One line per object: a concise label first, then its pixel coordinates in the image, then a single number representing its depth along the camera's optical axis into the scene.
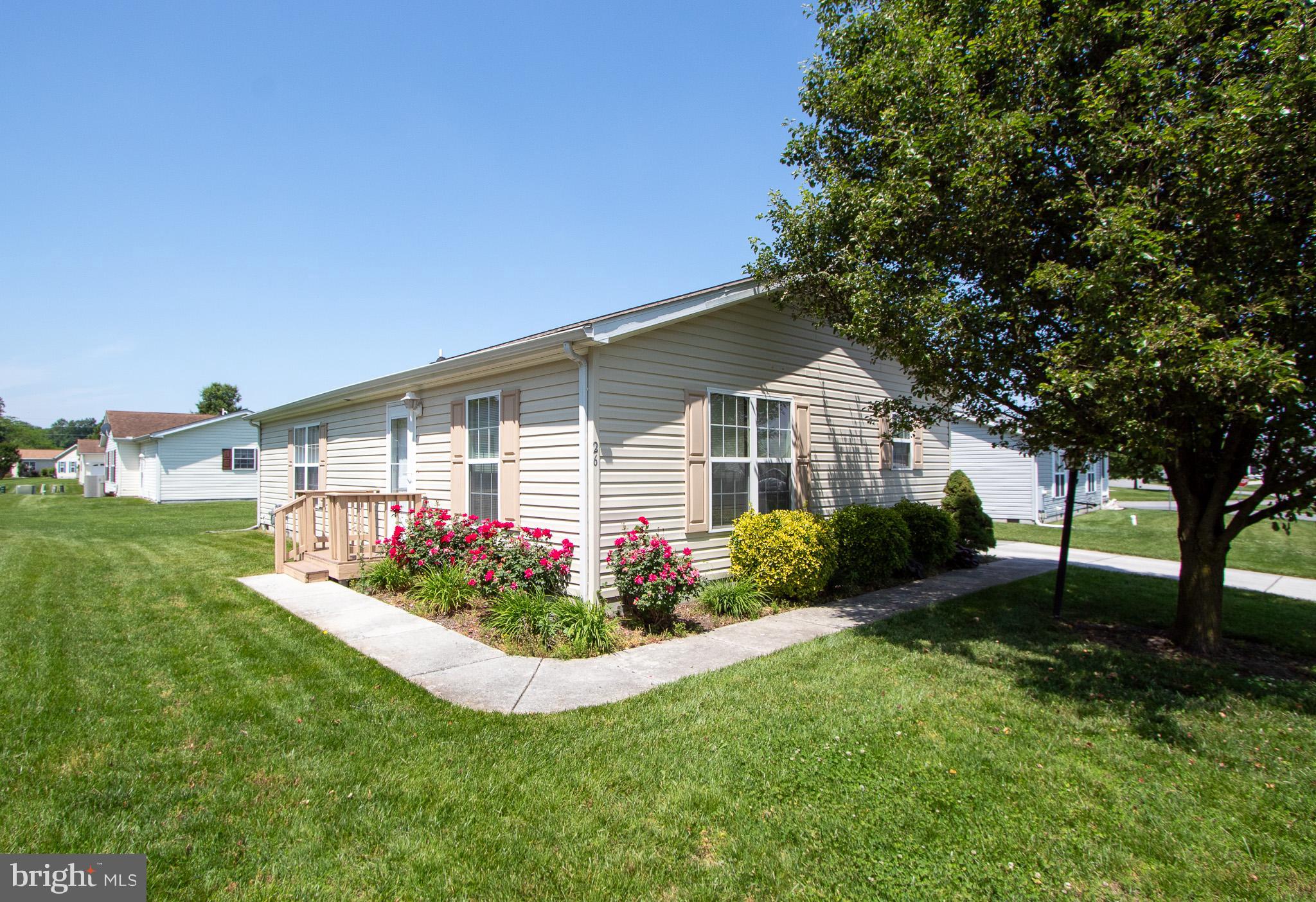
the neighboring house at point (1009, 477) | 19.16
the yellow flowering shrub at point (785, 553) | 7.26
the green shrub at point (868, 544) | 8.45
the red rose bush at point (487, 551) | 6.58
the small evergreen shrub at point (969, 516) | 12.03
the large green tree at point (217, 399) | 66.25
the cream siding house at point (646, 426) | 6.62
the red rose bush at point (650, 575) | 6.15
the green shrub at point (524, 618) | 5.84
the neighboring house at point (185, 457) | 26.30
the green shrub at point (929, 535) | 10.09
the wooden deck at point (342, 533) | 8.50
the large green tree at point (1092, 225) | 4.03
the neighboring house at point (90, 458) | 37.31
